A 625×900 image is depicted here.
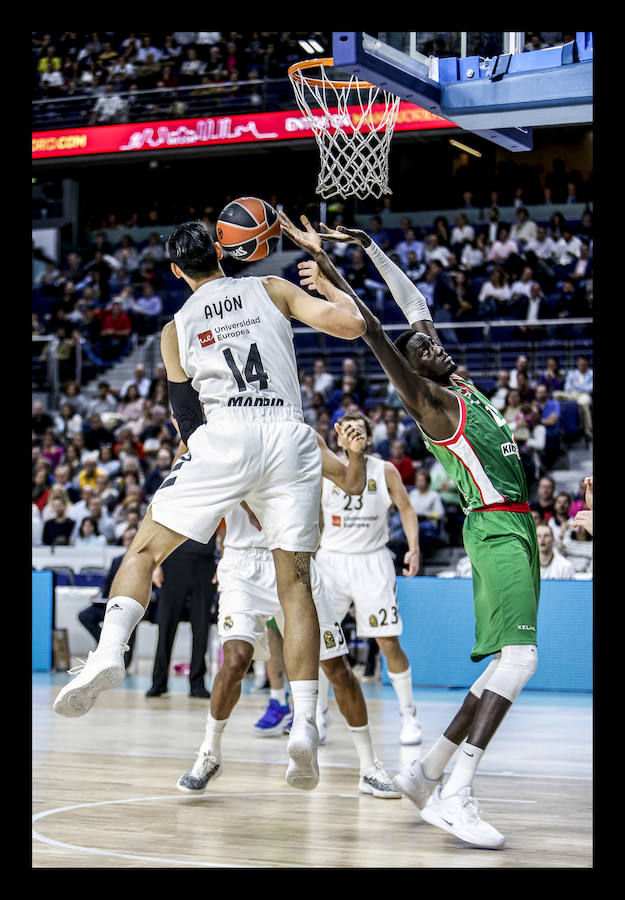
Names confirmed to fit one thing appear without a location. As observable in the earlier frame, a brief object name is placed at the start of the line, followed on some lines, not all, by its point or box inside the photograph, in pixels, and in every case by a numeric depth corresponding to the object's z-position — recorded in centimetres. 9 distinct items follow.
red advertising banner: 1889
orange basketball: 486
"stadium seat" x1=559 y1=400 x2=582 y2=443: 1551
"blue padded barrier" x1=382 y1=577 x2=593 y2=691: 1086
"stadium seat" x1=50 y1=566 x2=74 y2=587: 1380
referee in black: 1092
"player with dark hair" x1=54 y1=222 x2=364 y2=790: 459
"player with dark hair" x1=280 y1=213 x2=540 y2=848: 507
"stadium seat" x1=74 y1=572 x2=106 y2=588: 1376
